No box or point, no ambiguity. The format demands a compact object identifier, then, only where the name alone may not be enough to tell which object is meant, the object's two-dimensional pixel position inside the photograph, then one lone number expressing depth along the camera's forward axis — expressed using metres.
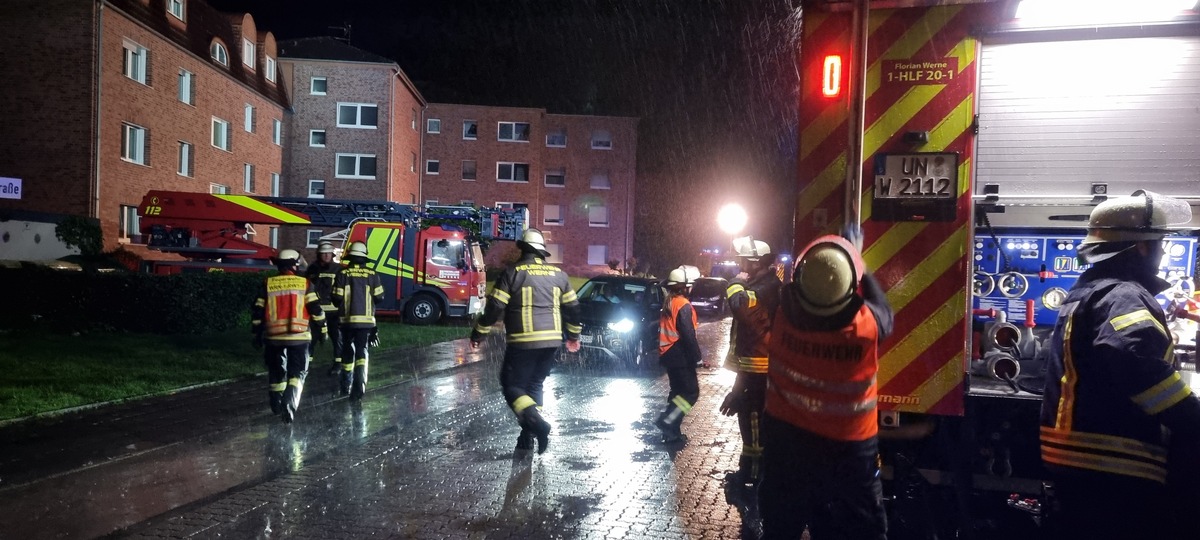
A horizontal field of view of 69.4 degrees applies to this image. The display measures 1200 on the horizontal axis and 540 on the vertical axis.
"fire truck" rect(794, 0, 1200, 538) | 4.12
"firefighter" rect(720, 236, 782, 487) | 6.07
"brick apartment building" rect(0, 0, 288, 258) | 24.20
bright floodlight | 26.08
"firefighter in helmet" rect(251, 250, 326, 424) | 8.31
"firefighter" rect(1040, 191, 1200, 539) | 3.07
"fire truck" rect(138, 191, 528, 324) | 19.94
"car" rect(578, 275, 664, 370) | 13.43
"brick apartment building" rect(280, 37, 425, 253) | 38.69
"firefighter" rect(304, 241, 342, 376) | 11.28
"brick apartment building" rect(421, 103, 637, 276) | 50.16
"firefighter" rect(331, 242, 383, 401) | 9.96
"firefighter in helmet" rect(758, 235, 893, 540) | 3.40
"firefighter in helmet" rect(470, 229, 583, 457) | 7.11
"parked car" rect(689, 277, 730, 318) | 27.93
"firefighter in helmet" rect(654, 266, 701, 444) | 7.82
